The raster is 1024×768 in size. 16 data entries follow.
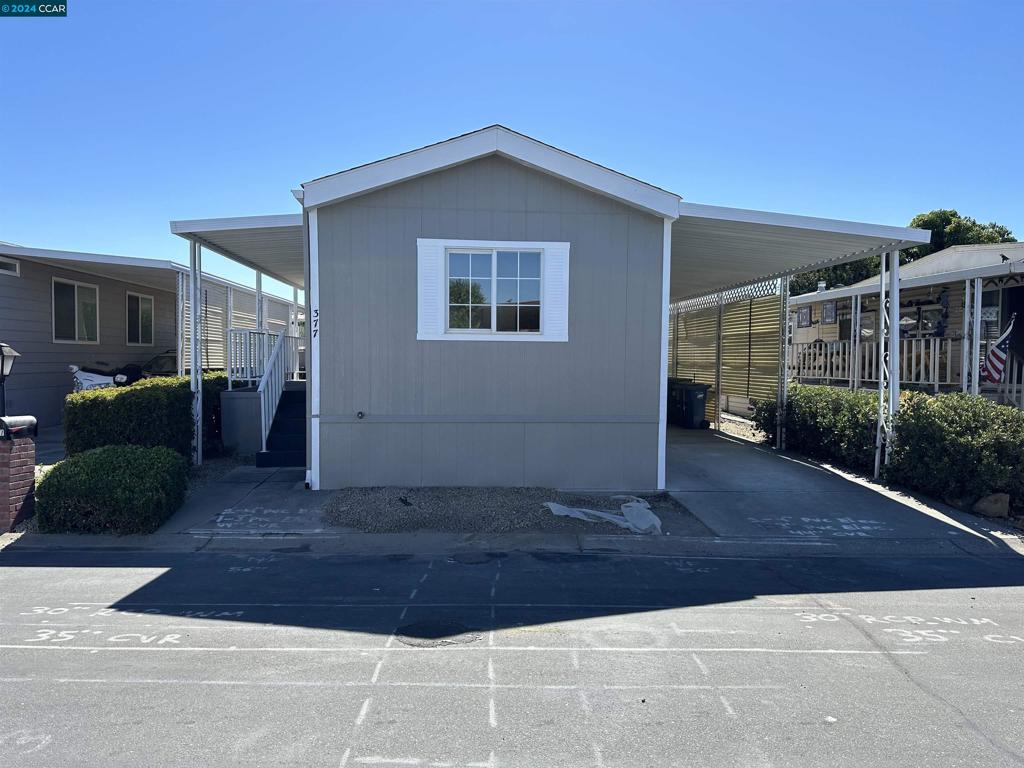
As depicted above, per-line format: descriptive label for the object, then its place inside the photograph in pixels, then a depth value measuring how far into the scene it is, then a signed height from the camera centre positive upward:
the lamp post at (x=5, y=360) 7.60 -0.06
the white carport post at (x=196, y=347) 10.12 +0.14
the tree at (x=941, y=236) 29.21 +5.35
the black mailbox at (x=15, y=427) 7.42 -0.76
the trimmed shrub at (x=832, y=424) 10.43 -0.97
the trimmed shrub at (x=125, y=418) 9.04 -0.80
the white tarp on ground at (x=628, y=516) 7.59 -1.70
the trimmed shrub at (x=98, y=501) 7.24 -1.47
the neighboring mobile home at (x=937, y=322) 11.57 +0.83
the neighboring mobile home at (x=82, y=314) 13.18 +0.89
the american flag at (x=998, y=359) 11.75 +0.11
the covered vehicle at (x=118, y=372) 13.73 -0.34
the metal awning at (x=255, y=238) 9.49 +1.71
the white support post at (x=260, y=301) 13.81 +1.12
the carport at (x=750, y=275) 8.93 +1.63
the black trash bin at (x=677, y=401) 16.66 -0.92
